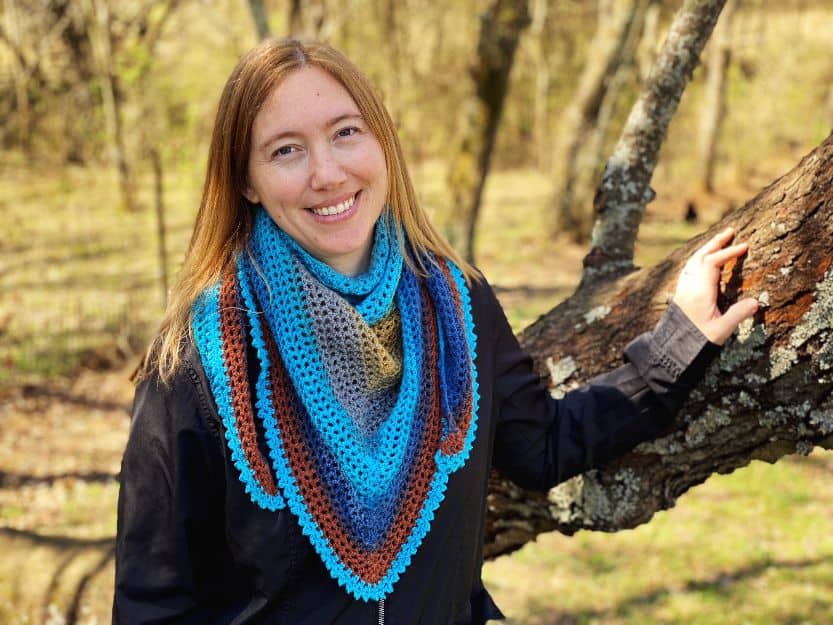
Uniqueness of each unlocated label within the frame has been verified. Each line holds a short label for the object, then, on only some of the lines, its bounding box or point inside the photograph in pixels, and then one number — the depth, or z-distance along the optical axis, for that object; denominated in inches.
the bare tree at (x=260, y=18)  226.4
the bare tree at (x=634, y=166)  94.5
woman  65.6
